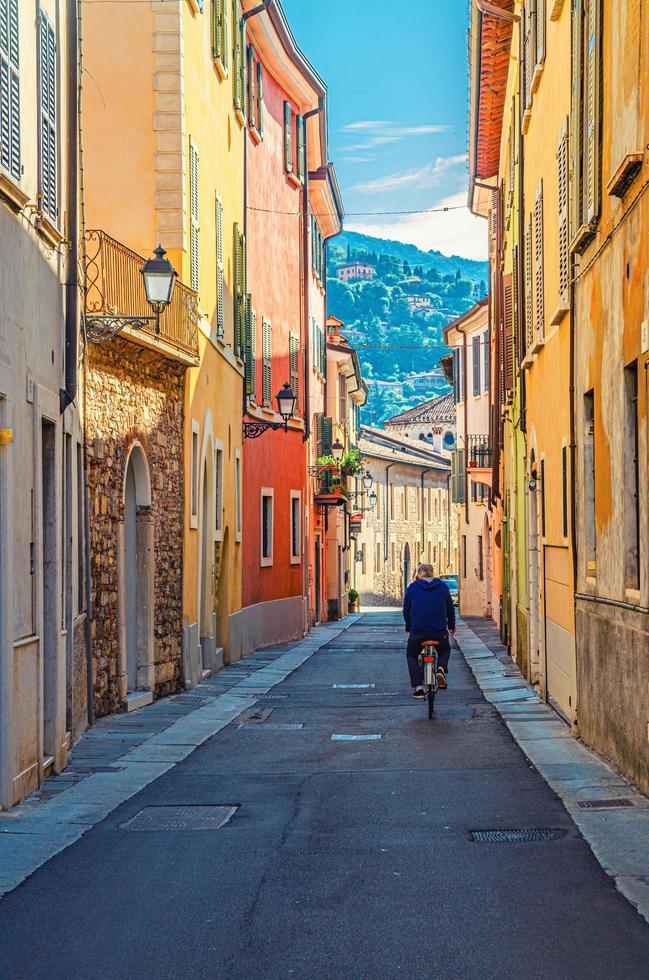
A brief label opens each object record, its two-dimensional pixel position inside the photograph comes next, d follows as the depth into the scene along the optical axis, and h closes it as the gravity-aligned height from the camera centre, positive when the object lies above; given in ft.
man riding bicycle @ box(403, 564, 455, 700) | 52.19 -2.63
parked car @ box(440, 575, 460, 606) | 210.96 -5.39
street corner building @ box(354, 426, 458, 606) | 244.63 +5.58
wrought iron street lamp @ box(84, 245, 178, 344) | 48.88 +8.98
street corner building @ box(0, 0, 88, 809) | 32.33 +3.95
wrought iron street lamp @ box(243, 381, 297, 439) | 88.53 +8.63
